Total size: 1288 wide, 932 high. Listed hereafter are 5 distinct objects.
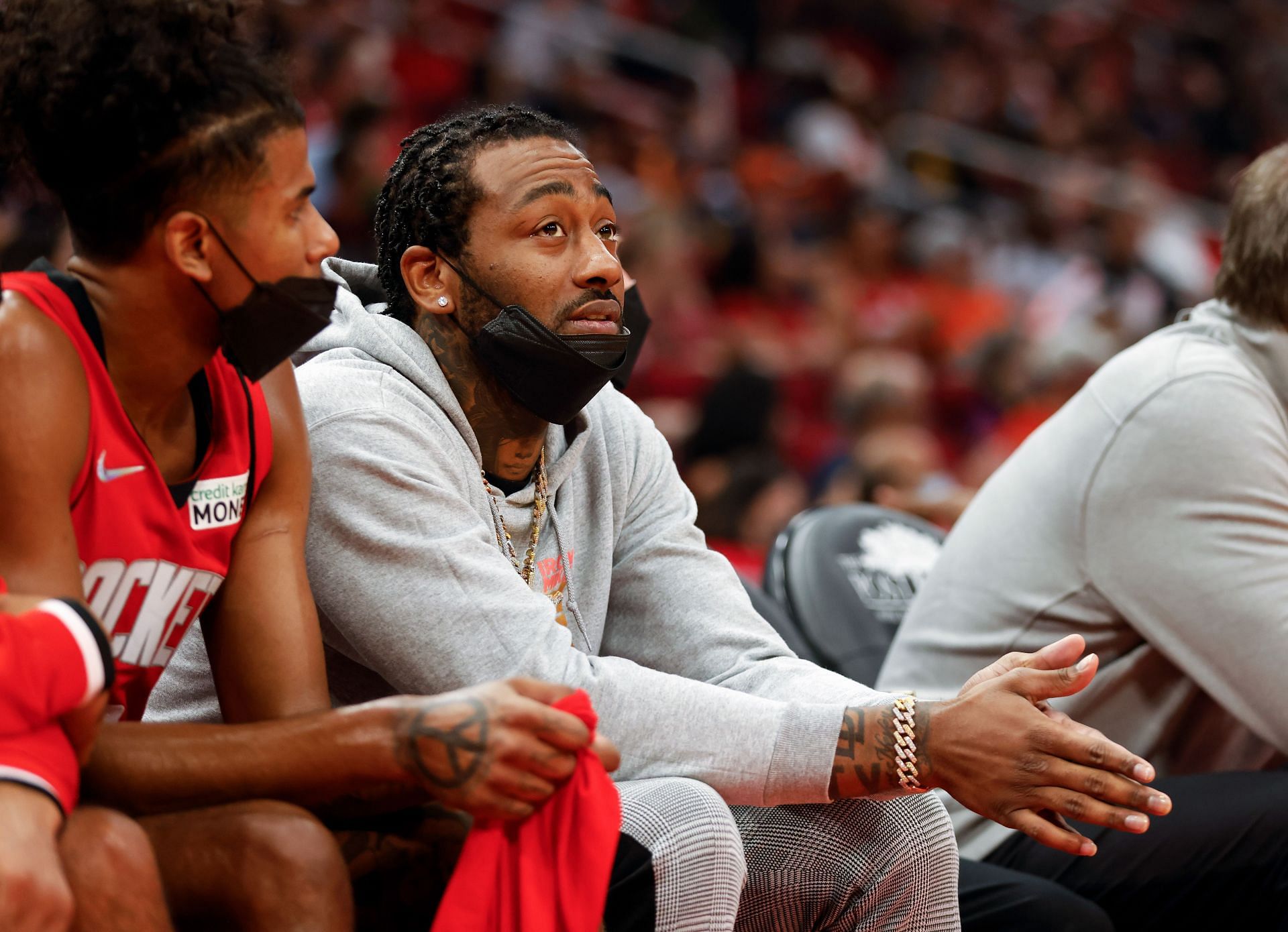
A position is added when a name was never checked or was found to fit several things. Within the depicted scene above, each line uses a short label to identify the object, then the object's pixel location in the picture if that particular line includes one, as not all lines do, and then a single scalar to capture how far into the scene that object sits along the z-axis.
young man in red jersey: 3.54
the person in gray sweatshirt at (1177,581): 4.03
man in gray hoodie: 3.73
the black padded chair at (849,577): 4.45
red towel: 3.59
